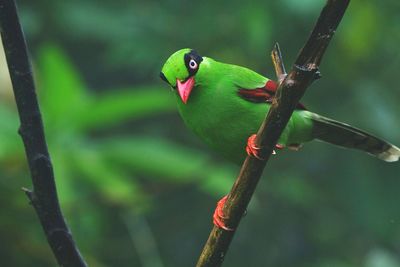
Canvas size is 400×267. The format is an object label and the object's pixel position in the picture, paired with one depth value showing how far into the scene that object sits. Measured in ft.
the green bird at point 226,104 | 20.58
